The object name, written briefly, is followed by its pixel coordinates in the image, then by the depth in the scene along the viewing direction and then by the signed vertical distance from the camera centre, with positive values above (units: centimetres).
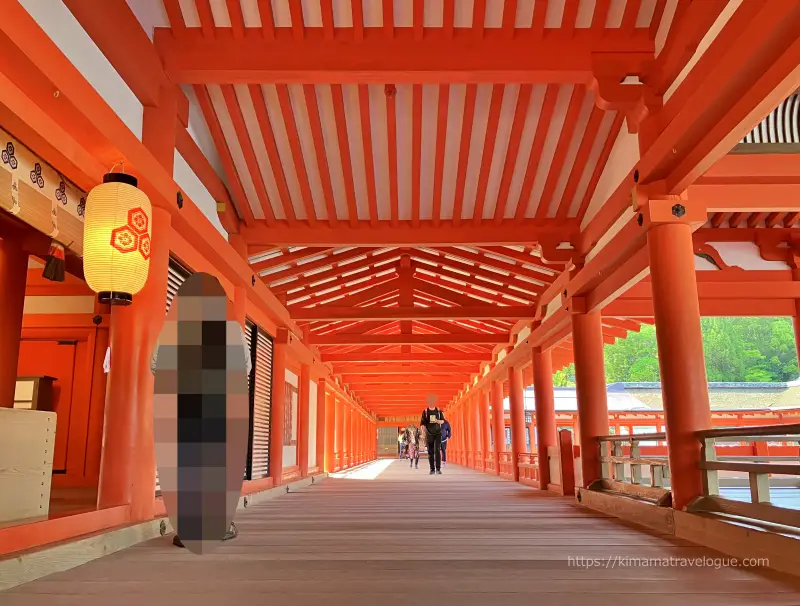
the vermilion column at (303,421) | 1097 -1
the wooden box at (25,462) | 303 -20
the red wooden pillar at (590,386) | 636 +33
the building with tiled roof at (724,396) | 1973 +66
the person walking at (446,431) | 1488 -32
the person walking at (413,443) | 1919 -86
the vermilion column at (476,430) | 1684 -36
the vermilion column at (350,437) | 2082 -62
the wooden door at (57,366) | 666 +66
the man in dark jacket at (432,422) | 1134 -6
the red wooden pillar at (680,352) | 394 +43
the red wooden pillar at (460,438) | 2116 -72
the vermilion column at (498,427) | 1325 -21
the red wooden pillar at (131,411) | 371 +8
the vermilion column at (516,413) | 1096 +8
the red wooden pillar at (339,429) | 1777 -27
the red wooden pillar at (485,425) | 1559 -19
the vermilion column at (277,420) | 874 +1
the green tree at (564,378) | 3809 +251
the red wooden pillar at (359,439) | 2414 -82
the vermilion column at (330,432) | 1522 -32
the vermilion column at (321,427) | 1342 -16
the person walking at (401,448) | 3142 -156
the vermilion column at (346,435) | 1925 -49
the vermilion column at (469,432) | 1819 -44
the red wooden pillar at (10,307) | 533 +107
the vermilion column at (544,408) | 879 +14
